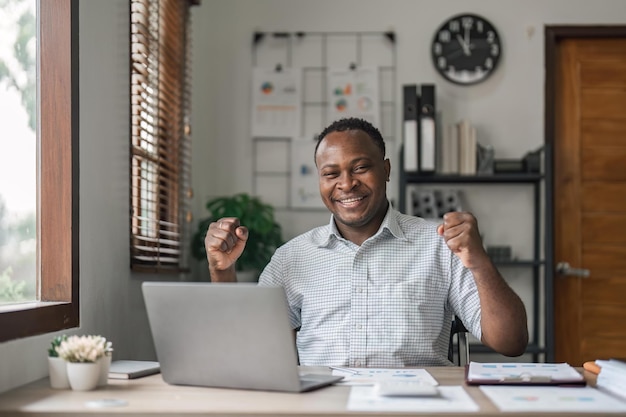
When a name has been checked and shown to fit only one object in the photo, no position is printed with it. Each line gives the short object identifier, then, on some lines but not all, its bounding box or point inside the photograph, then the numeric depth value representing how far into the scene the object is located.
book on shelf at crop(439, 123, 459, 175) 3.94
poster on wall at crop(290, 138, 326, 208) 4.15
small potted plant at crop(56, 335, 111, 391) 1.61
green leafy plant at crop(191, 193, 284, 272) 3.69
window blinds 2.75
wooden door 4.14
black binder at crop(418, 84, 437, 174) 3.85
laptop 1.51
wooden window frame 2.00
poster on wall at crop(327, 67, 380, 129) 4.16
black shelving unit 3.93
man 2.13
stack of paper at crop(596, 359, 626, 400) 1.56
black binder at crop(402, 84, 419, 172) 3.85
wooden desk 1.39
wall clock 4.16
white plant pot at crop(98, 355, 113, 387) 1.65
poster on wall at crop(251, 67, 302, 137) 4.18
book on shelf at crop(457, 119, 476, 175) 3.93
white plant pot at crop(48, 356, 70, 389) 1.65
